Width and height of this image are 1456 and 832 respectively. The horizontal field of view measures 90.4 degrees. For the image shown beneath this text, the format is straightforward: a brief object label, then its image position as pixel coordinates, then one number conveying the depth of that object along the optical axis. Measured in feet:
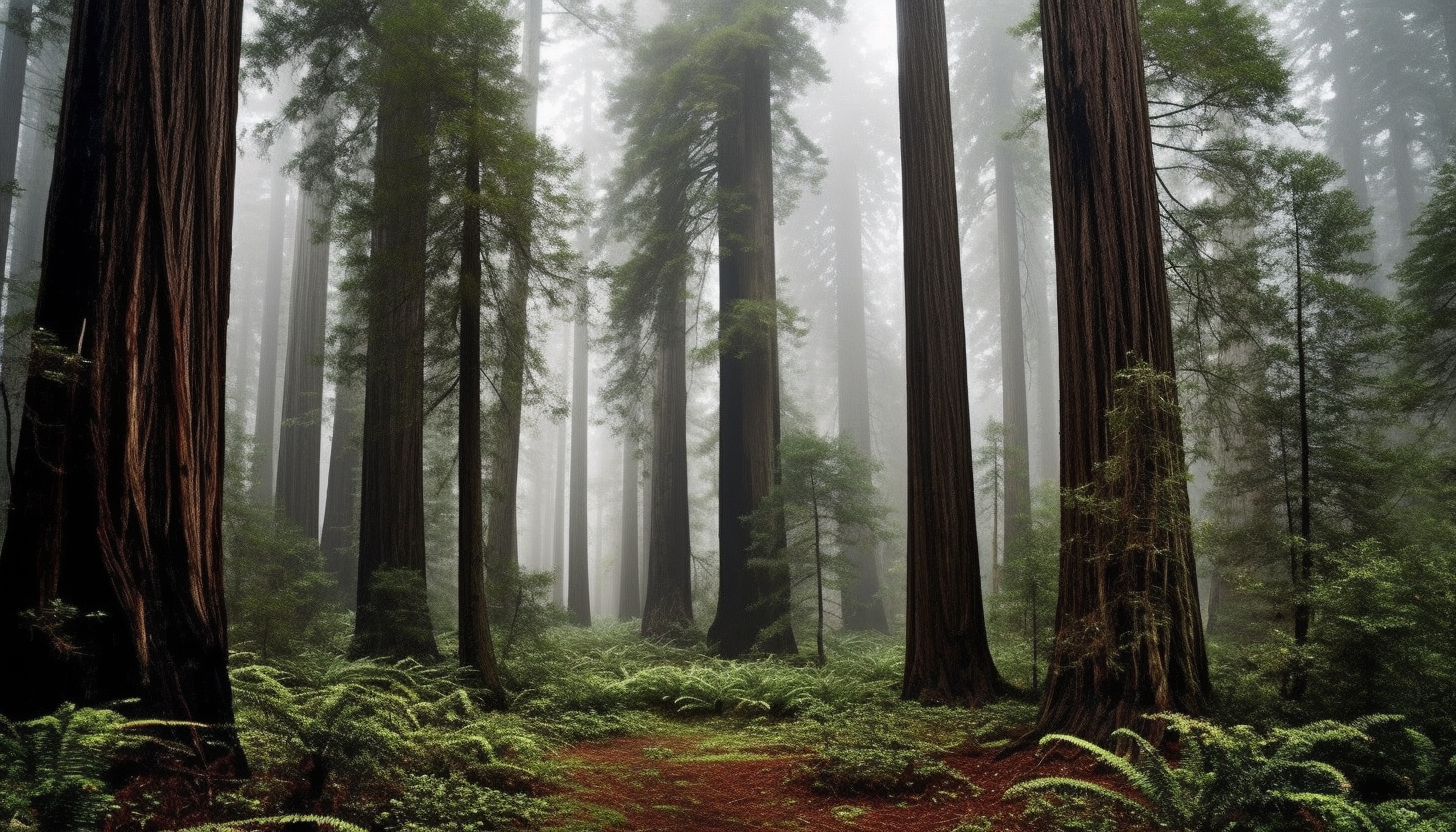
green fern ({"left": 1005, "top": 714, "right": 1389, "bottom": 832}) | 9.86
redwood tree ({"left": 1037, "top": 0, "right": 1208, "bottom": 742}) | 14.07
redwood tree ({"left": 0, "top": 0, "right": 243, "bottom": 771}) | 10.81
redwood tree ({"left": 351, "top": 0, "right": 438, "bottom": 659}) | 23.15
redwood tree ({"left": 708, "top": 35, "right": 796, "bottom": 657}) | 35.09
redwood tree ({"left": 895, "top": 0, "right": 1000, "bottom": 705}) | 21.93
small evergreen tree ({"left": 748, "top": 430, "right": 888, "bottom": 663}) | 32.58
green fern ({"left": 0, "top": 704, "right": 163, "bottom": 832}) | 8.09
